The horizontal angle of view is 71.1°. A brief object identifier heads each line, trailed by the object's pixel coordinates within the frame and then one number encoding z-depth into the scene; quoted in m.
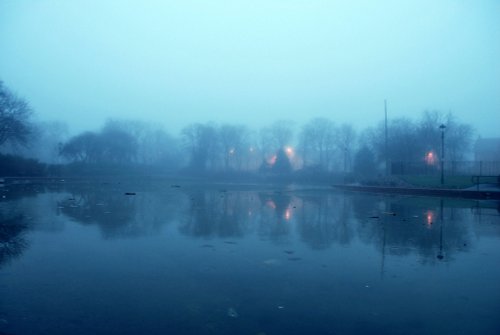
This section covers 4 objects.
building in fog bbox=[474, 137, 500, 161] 83.46
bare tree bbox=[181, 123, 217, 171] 81.00
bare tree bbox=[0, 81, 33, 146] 41.66
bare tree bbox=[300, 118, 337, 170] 81.50
